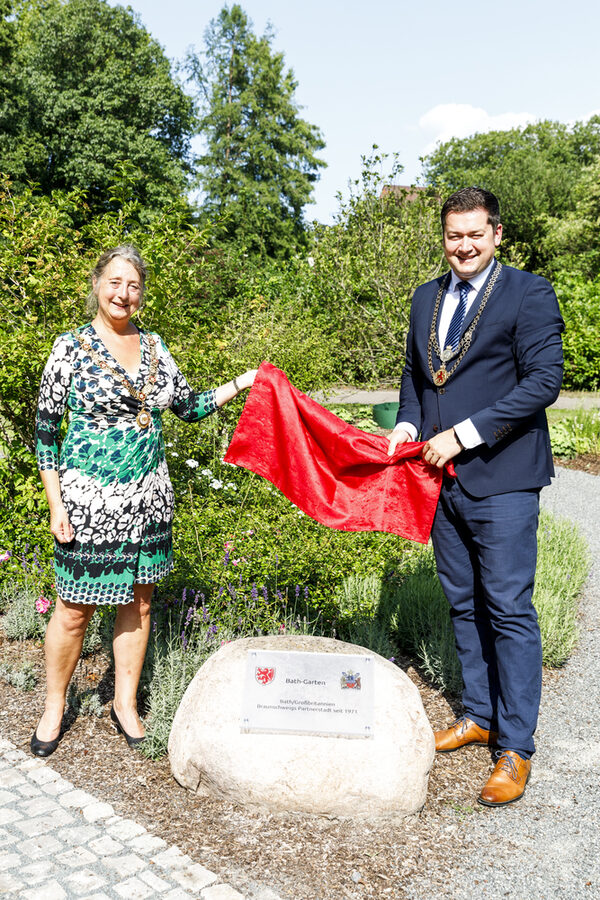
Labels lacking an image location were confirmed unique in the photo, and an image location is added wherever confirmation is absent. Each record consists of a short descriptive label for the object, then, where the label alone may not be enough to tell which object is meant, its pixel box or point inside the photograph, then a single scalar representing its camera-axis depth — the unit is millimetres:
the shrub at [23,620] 5141
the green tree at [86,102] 29516
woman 3453
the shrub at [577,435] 11880
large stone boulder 3279
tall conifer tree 38438
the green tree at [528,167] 41156
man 3219
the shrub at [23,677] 4480
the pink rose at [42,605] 4917
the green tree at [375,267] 12633
